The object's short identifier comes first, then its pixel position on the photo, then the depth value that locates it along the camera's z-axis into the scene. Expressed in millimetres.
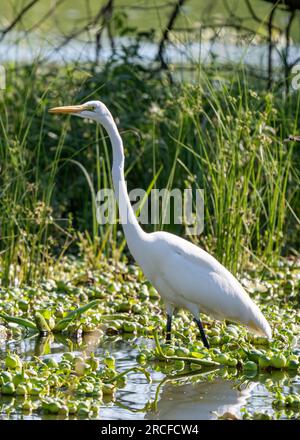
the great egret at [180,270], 9617
